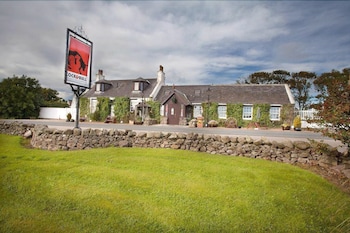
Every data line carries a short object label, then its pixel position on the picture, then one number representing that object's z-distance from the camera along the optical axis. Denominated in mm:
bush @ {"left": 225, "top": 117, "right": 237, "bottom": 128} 22672
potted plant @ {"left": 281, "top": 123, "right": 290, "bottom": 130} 19953
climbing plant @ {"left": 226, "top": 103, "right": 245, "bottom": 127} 25141
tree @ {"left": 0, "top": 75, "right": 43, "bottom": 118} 26578
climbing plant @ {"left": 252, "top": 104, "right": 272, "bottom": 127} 24172
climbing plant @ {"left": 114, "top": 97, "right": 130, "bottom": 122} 29453
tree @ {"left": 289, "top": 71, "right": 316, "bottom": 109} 34812
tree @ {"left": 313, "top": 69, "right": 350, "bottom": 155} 5775
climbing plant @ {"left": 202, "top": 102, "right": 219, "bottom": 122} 26031
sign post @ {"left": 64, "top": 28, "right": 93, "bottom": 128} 10281
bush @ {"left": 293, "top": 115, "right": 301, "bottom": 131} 20016
